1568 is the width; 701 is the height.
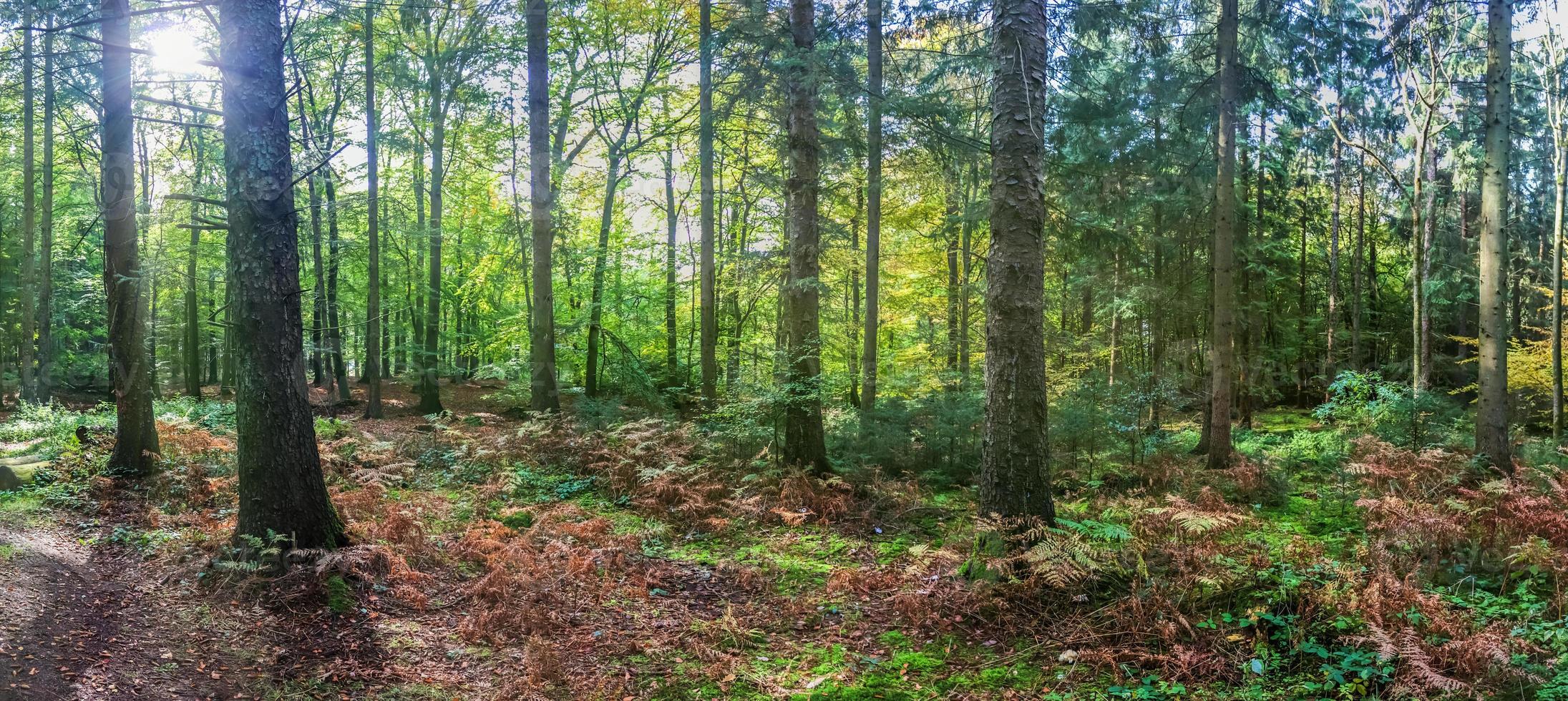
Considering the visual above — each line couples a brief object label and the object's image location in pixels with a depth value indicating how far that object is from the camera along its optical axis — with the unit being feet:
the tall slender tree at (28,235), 49.67
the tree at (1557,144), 42.52
